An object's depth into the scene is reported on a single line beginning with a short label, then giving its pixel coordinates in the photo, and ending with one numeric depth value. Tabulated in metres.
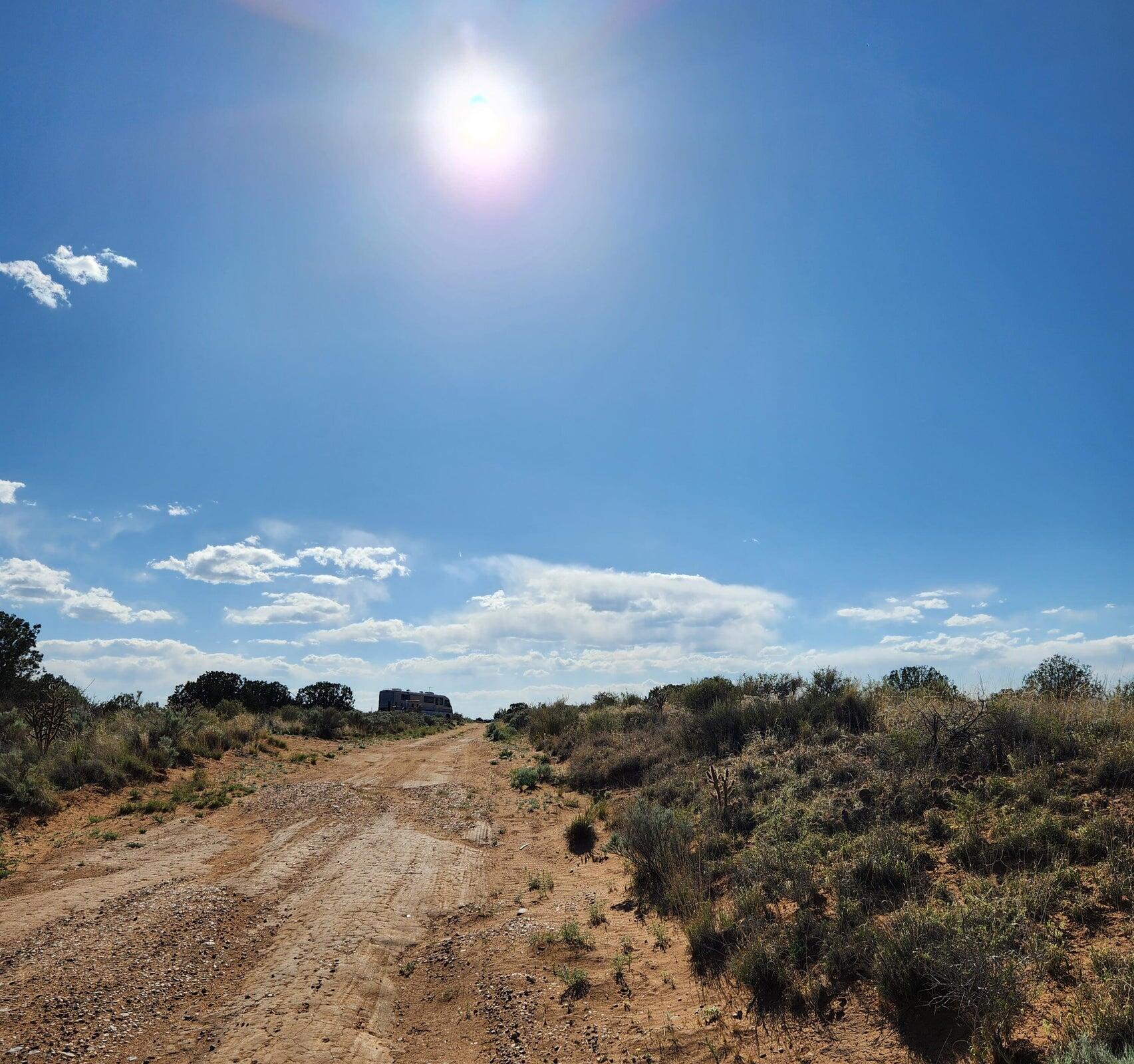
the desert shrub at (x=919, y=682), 14.05
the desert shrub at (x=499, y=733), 32.81
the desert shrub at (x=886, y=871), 6.59
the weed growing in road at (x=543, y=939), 7.43
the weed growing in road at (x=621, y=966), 6.55
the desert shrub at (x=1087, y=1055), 3.71
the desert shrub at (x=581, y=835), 12.16
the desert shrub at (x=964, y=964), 4.60
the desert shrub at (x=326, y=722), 32.66
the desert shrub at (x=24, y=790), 12.42
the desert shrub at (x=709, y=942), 6.54
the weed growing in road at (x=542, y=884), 9.62
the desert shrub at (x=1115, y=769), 7.45
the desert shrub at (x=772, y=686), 17.67
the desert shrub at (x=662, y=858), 8.23
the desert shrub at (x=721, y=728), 14.84
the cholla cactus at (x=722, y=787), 10.49
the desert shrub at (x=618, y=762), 16.34
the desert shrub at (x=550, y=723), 26.91
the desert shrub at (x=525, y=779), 18.14
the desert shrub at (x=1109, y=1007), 4.09
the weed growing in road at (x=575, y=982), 6.31
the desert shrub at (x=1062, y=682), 11.10
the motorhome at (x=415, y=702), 85.00
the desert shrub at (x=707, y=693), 19.51
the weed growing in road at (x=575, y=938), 7.37
